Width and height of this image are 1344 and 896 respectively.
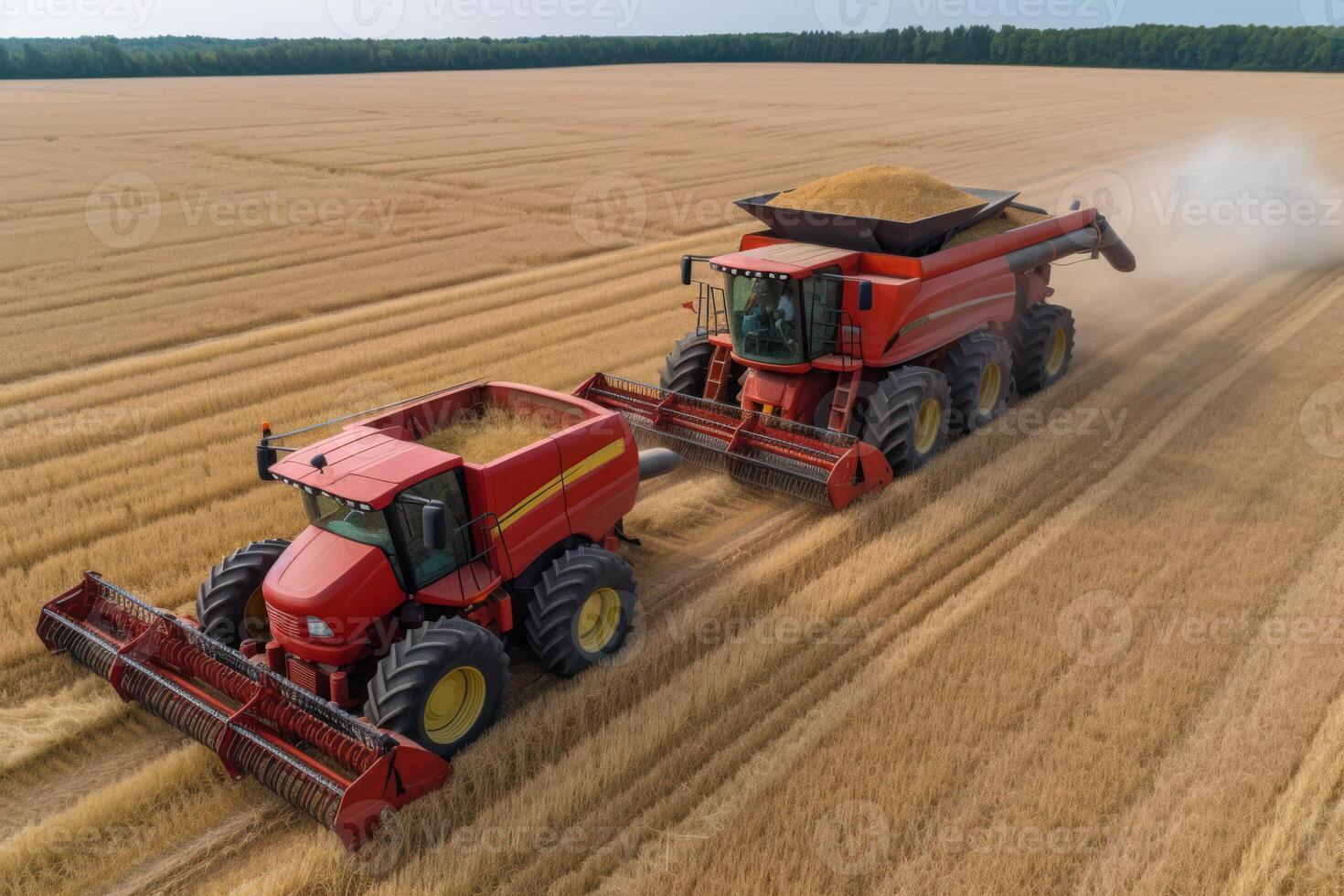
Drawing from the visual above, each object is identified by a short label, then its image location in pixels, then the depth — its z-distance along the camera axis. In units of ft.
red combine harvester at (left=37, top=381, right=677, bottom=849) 17.54
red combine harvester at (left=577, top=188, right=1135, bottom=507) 29.14
